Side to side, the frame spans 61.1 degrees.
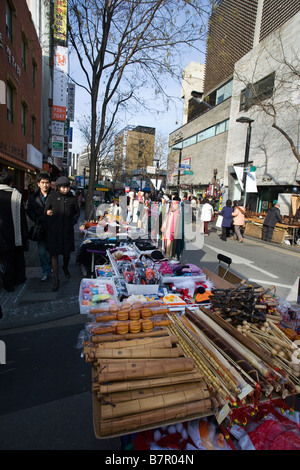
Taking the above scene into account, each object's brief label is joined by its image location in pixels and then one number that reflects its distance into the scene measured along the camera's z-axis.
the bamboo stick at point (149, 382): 1.70
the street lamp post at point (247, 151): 14.44
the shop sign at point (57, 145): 18.83
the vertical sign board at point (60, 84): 15.88
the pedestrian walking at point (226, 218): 11.70
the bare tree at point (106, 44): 7.98
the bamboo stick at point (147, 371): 1.77
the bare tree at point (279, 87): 15.84
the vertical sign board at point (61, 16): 9.76
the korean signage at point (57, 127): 17.68
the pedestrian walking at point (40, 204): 5.00
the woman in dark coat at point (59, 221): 4.82
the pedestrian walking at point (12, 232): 3.86
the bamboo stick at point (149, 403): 1.58
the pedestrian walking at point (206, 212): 12.80
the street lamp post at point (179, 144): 41.01
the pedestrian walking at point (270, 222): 12.08
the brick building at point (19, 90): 10.11
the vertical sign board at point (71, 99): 22.41
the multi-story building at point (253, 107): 16.42
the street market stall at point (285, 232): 12.26
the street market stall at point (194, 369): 1.68
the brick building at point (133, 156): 53.78
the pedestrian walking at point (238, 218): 11.69
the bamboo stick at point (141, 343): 2.12
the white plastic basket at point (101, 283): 3.12
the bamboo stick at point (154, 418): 1.53
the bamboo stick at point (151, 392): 1.67
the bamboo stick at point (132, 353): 1.99
